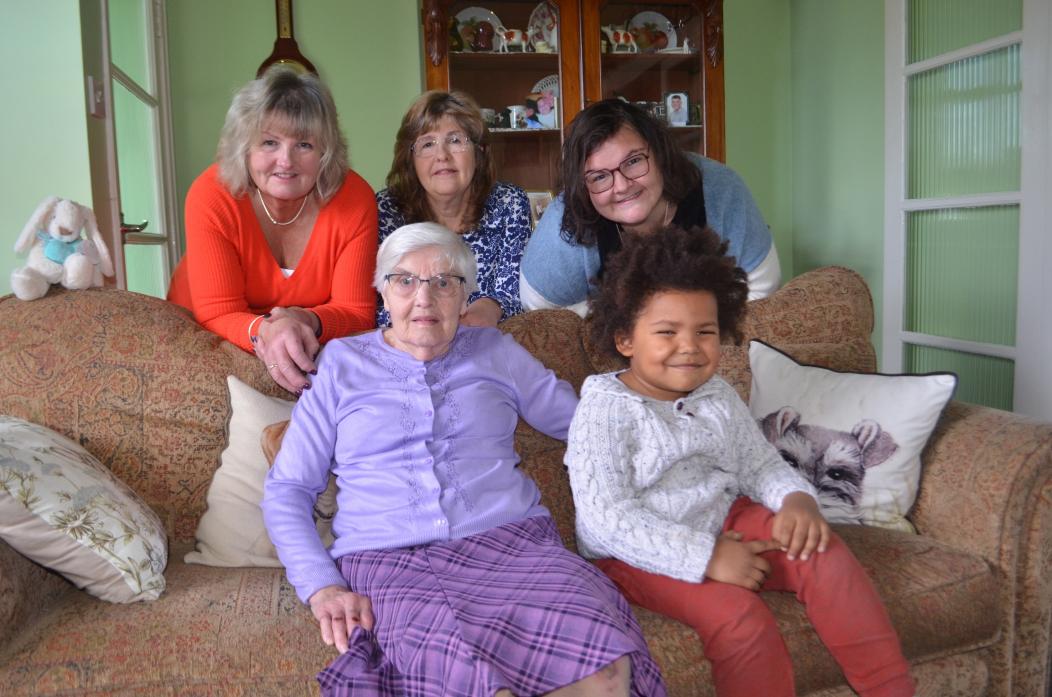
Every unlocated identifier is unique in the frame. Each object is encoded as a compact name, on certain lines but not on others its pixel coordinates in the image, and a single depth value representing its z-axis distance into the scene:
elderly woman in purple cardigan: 1.17
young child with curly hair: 1.32
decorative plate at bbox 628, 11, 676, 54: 3.86
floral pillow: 1.34
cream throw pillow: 1.58
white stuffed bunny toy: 1.80
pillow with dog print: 1.69
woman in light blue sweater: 2.01
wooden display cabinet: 3.71
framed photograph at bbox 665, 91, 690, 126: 3.92
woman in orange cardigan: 1.89
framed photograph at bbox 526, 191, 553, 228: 3.82
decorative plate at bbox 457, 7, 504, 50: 3.71
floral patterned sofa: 1.26
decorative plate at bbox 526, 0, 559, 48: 3.76
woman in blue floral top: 2.25
